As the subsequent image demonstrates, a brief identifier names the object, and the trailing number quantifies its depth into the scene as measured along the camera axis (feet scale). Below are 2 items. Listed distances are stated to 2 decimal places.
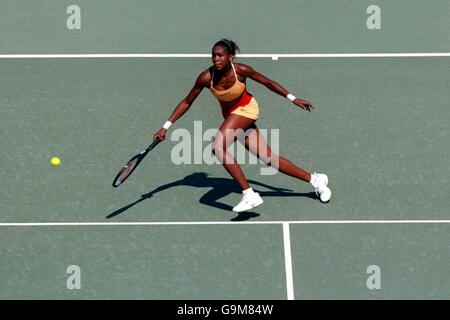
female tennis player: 44.24
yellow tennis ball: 50.01
